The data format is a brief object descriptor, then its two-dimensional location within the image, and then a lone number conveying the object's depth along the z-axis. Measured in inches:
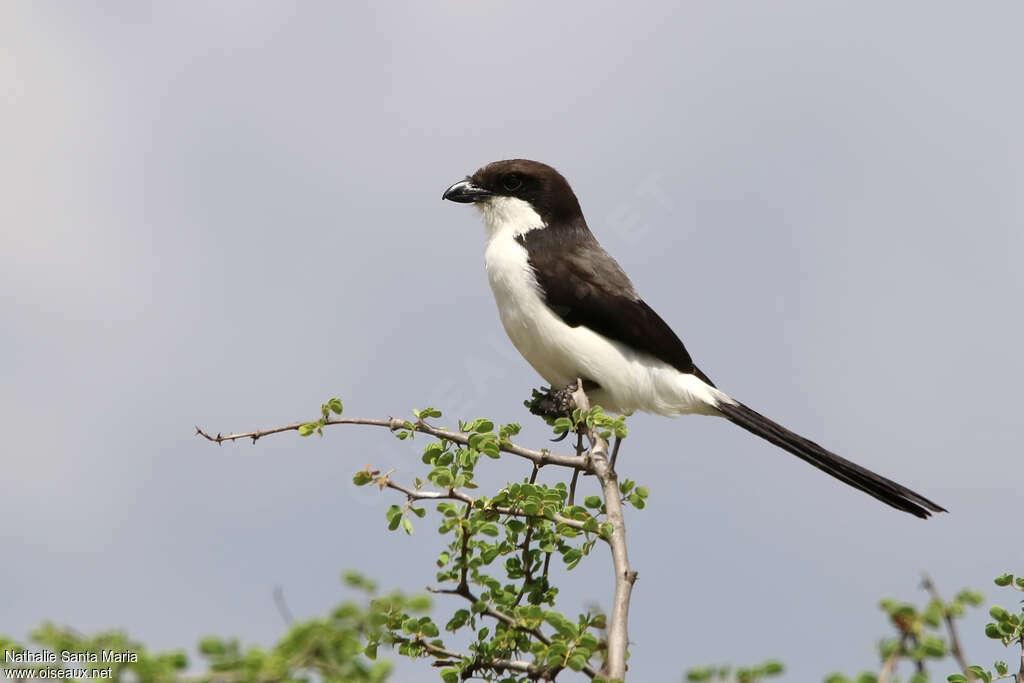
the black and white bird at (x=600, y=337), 484.0
